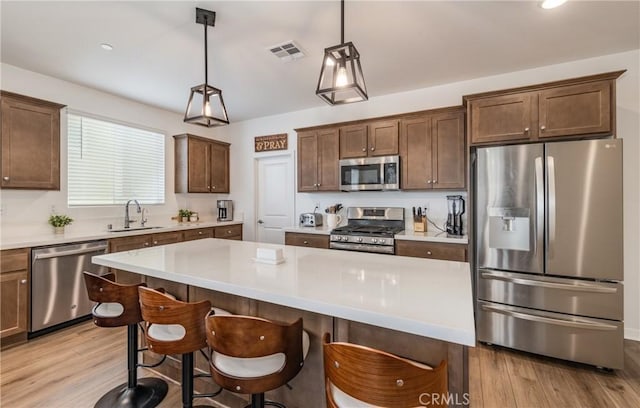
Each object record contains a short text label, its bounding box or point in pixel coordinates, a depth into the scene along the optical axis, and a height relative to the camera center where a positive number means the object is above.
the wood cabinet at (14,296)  2.60 -0.84
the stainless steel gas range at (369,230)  3.41 -0.32
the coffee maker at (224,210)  5.27 -0.10
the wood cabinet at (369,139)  3.70 +0.86
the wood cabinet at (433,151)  3.33 +0.63
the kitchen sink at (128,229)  3.77 -0.33
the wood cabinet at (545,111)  2.48 +0.85
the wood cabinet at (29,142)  2.88 +0.65
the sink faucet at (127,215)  3.96 -0.15
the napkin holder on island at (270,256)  1.89 -0.34
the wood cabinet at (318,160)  4.08 +0.64
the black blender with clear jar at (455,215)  3.44 -0.13
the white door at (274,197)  4.91 +0.13
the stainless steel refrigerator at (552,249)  2.31 -0.39
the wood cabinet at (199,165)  4.64 +0.67
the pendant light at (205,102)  2.23 +0.81
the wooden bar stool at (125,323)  1.79 -0.75
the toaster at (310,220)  4.30 -0.23
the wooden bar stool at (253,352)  1.22 -0.63
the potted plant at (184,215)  4.74 -0.17
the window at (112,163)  3.61 +0.57
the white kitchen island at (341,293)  1.10 -0.40
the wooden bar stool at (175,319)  1.46 -0.58
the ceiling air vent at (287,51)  2.67 +1.47
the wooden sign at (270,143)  4.88 +1.06
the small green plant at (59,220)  3.29 -0.18
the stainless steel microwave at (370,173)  3.65 +0.40
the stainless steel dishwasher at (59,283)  2.80 -0.80
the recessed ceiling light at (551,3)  2.04 +1.43
